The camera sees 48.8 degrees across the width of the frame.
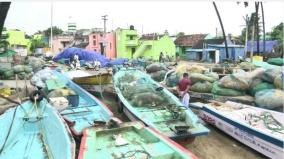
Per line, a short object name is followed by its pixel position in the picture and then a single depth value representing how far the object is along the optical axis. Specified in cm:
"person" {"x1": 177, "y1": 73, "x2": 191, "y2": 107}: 891
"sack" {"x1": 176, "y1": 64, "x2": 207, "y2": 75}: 1247
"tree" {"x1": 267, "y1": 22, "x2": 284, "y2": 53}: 3825
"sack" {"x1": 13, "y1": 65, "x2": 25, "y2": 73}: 1775
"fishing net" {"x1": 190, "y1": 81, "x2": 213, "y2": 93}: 1049
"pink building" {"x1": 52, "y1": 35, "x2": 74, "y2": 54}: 4975
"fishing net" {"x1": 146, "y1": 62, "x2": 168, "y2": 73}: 1488
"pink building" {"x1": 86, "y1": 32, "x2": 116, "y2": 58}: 4275
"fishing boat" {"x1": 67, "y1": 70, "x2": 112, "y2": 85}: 1205
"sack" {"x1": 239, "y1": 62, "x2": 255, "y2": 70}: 1403
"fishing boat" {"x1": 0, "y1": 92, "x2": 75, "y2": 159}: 554
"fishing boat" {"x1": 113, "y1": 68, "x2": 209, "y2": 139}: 650
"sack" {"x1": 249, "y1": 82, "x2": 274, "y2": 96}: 924
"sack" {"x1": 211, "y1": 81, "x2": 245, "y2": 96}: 980
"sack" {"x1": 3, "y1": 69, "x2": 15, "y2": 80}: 1745
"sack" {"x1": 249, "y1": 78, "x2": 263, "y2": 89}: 966
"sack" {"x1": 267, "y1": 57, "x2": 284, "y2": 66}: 1602
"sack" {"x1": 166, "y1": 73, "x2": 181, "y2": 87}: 1204
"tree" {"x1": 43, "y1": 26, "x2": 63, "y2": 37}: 6999
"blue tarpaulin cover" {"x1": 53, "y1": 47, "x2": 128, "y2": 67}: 2826
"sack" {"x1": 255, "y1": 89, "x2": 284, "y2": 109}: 796
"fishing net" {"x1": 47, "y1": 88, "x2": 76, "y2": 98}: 890
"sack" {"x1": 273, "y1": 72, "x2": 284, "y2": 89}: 862
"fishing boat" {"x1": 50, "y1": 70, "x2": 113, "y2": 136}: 704
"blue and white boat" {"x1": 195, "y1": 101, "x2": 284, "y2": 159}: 595
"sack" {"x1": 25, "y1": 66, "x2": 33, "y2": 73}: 1812
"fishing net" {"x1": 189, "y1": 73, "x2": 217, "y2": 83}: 1089
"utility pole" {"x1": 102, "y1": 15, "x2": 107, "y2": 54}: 3800
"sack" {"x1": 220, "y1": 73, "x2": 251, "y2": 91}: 976
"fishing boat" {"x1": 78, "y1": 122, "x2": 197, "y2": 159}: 493
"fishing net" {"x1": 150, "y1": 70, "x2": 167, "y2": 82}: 1386
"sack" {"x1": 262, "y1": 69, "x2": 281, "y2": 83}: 924
